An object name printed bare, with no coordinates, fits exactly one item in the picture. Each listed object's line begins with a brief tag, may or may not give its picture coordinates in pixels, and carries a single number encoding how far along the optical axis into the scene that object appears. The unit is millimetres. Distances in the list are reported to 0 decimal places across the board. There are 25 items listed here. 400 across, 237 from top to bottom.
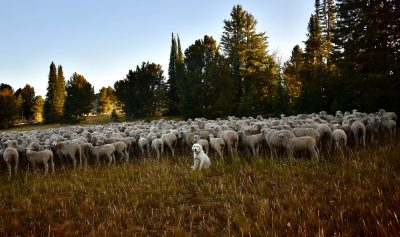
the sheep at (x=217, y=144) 12797
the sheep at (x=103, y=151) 13305
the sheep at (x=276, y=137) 11734
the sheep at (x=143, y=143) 15328
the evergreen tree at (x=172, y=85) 59991
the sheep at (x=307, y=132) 12195
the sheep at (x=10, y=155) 12117
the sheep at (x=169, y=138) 15078
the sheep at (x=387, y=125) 13961
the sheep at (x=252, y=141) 13117
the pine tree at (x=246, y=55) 41062
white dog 10375
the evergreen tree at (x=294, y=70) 44756
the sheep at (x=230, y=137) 13632
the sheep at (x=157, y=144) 14414
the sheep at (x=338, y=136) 11774
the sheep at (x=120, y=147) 14000
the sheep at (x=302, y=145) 10516
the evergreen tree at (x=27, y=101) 85562
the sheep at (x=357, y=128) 12931
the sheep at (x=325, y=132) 12617
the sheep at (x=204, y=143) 13250
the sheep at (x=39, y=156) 12000
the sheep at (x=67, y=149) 13227
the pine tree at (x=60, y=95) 69750
